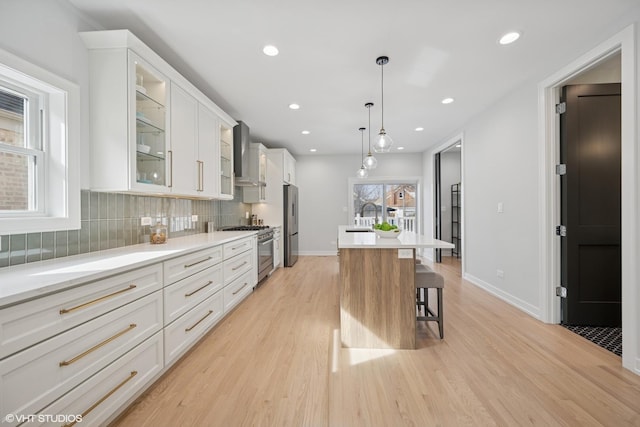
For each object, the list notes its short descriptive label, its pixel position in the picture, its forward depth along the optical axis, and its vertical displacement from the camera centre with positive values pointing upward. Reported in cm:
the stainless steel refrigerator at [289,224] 544 -22
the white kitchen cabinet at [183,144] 249 +70
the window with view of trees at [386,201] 693 +32
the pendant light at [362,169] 484 +81
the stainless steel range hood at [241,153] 404 +93
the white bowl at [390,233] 252 -19
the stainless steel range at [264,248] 402 -54
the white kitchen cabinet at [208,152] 295 +73
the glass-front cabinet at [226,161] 360 +74
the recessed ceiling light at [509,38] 213 +142
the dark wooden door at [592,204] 254 +8
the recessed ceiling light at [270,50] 230 +143
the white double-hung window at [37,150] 153 +41
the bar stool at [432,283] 236 -61
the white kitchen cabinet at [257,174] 479 +73
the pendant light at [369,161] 342 +67
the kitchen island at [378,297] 224 -70
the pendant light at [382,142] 260 +73
